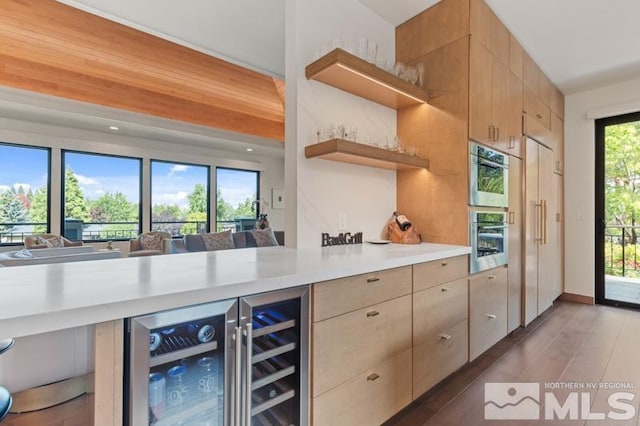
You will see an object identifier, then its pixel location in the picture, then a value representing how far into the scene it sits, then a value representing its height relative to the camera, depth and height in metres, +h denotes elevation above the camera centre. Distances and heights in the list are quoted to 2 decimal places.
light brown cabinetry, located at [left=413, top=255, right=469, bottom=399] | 1.73 -0.65
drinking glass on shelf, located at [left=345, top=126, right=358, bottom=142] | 2.03 +0.55
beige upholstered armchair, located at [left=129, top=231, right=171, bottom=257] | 4.99 -0.45
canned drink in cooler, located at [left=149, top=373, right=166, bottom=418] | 0.96 -0.57
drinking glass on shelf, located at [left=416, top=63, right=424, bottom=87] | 2.39 +1.11
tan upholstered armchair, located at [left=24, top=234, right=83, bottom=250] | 4.12 -0.38
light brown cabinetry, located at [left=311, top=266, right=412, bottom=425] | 1.27 -0.62
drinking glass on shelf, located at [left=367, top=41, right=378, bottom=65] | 2.09 +1.14
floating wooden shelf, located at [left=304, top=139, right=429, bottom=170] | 1.83 +0.40
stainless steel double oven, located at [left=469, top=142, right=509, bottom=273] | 2.21 +0.07
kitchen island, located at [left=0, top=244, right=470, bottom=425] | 0.75 -0.23
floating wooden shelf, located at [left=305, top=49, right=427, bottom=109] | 1.84 +0.93
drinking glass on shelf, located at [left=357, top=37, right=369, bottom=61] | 2.05 +1.14
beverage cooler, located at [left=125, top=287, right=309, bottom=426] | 0.88 -0.53
